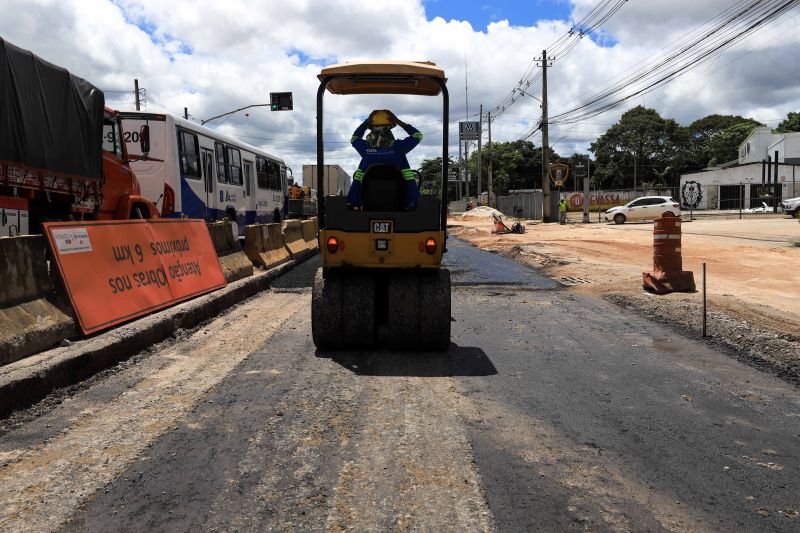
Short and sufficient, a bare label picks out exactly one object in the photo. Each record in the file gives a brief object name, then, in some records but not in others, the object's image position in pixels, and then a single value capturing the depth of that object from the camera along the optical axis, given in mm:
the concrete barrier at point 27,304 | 5520
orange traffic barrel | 10289
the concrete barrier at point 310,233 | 19378
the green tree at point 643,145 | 84438
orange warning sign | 6476
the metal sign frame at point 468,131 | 70544
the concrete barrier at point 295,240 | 16484
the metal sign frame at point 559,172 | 44931
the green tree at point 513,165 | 97375
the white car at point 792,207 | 34062
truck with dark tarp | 7973
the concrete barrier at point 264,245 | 13773
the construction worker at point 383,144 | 6605
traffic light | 34125
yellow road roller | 6414
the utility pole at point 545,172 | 41000
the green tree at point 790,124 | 79500
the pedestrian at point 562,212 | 39375
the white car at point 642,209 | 36969
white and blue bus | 14383
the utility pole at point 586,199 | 38344
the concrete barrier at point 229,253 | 11297
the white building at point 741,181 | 47975
